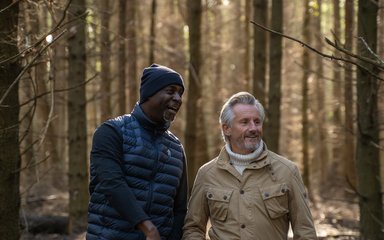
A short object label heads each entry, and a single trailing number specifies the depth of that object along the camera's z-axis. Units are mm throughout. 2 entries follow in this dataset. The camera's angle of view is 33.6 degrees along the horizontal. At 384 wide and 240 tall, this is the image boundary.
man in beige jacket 4258
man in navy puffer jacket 4000
